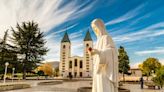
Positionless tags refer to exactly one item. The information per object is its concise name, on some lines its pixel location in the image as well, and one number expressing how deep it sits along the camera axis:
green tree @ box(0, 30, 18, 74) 22.81
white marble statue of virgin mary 2.37
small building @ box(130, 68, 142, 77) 45.96
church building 47.38
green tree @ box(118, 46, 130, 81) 23.83
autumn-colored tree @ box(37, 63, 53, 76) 39.86
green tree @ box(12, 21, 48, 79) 23.91
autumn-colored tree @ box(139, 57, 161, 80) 33.23
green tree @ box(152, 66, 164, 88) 10.25
